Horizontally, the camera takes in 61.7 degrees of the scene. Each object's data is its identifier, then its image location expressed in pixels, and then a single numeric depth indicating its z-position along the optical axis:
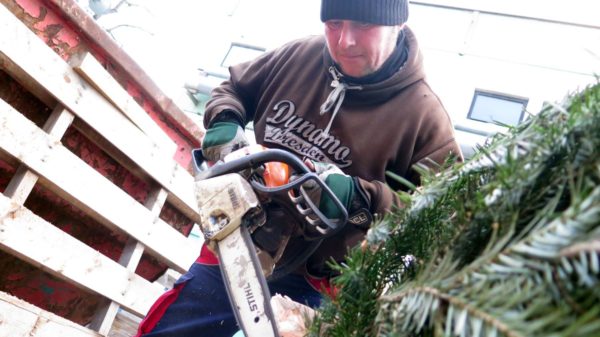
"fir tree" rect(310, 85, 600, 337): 0.31
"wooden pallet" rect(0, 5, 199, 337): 1.50
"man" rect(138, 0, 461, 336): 1.64
